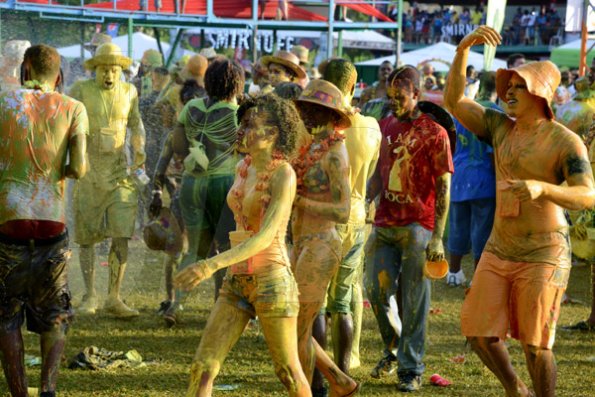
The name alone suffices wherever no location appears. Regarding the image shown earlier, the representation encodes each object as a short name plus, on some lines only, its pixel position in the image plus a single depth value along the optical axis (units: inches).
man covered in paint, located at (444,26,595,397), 323.7
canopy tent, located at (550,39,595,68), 1562.6
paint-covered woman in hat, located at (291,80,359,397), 320.9
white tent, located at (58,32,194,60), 1409.4
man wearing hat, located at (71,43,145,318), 506.4
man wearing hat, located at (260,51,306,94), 497.0
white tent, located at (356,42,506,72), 1812.3
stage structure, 903.4
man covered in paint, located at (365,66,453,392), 399.4
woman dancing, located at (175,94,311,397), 282.4
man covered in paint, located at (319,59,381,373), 375.3
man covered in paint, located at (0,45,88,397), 345.9
